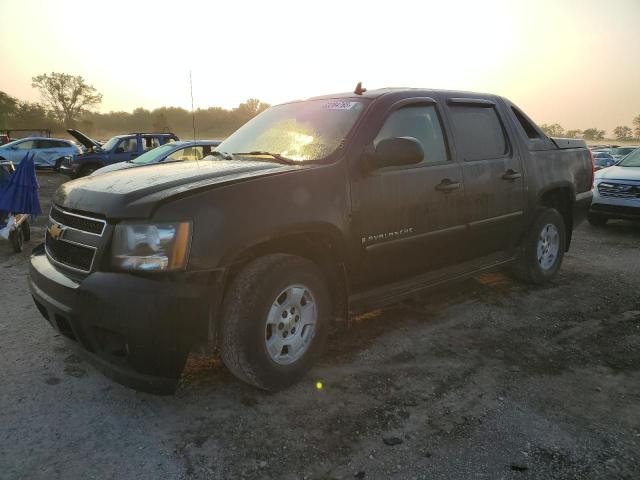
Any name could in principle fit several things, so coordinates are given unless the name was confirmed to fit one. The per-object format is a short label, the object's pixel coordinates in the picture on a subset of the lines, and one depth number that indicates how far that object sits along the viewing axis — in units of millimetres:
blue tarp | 6145
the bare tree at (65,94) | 70750
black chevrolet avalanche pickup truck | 2328
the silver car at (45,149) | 18875
